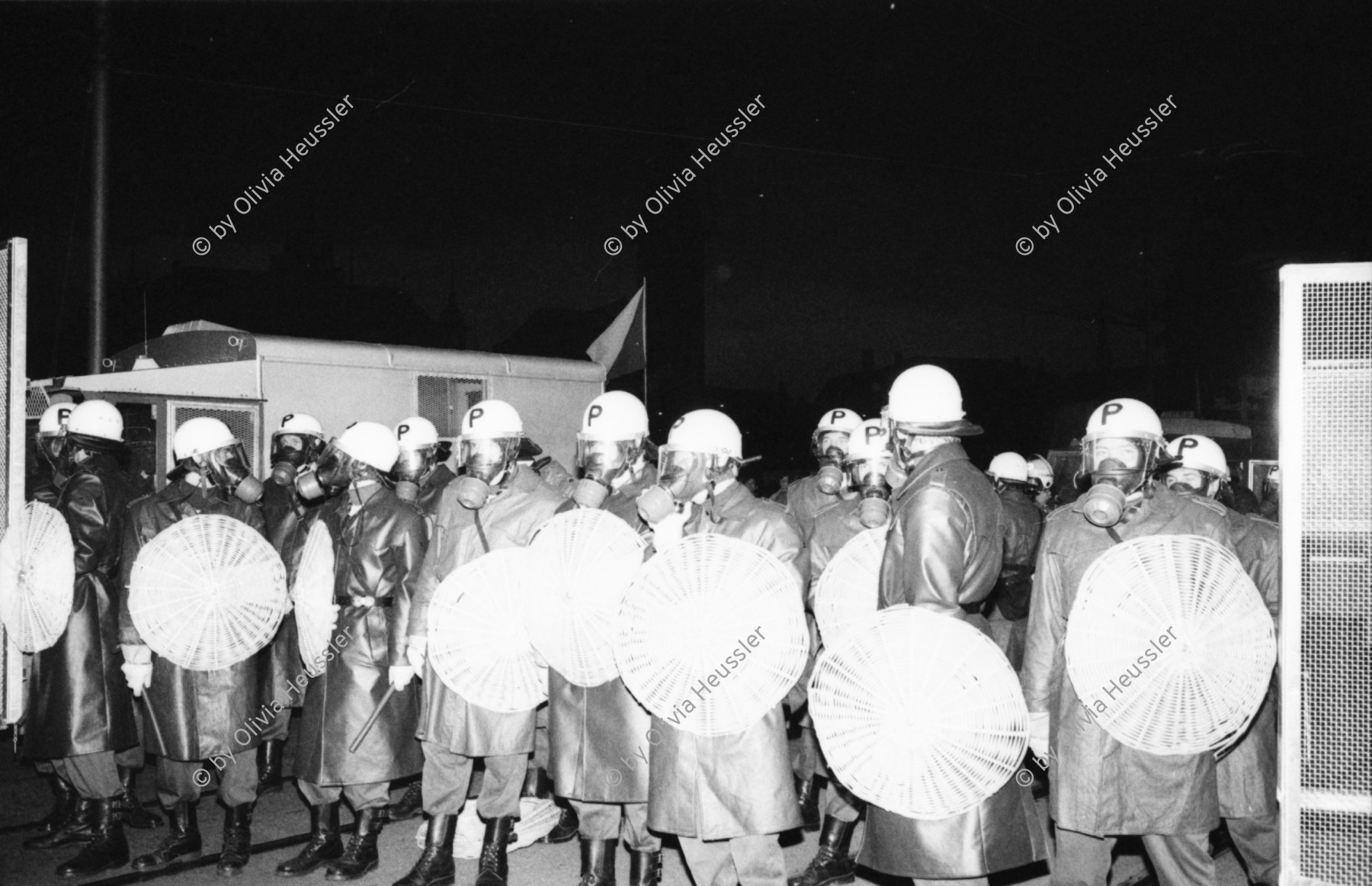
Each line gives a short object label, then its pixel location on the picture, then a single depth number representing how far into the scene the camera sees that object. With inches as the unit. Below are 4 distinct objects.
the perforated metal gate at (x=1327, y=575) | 147.6
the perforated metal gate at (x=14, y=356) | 195.3
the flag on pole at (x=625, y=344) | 563.2
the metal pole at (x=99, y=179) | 420.2
